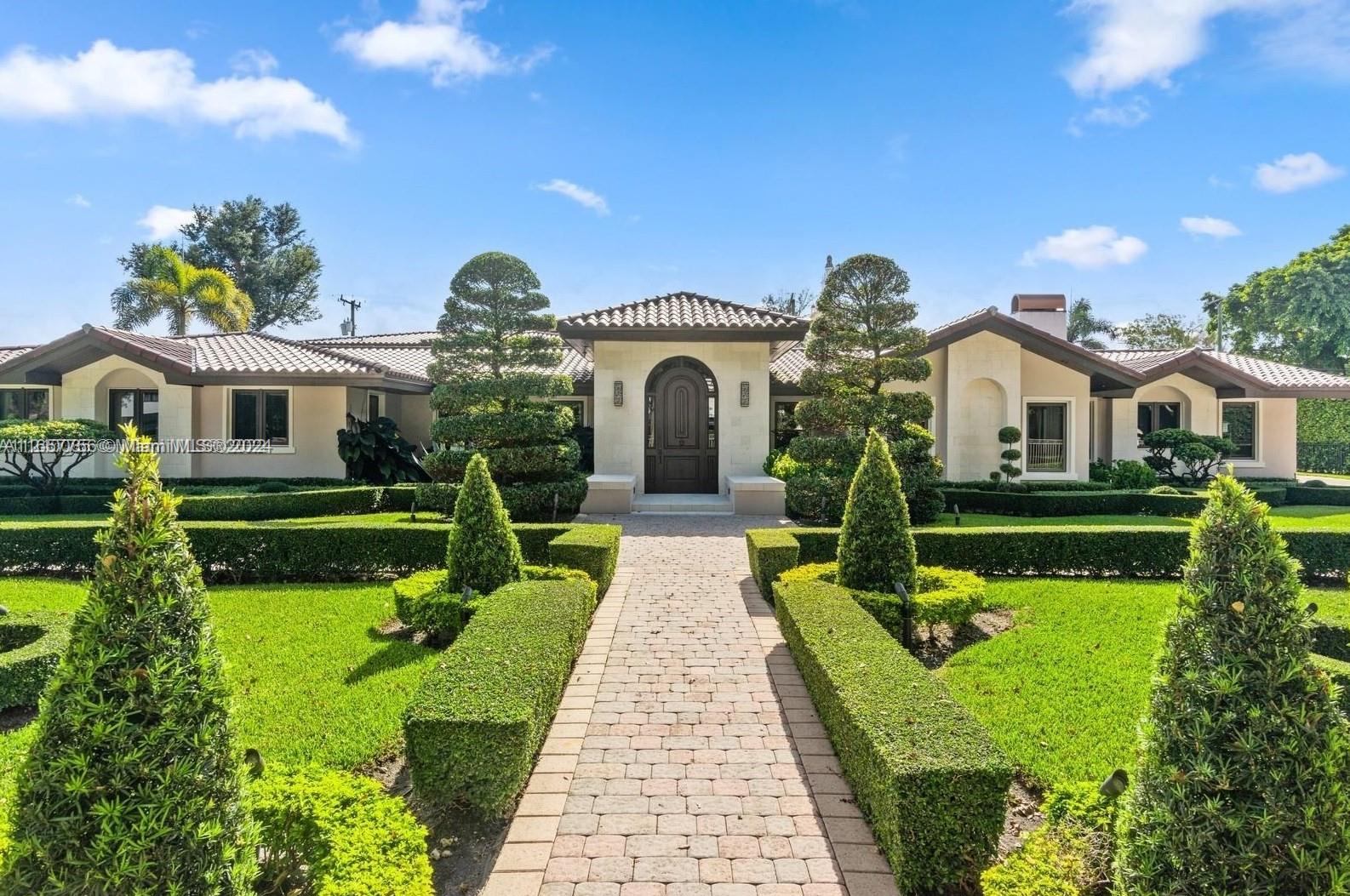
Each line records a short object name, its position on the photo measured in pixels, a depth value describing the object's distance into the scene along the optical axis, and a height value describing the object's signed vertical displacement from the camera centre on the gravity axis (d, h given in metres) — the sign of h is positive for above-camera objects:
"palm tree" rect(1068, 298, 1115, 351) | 56.34 +11.29
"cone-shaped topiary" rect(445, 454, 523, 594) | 6.55 -0.99
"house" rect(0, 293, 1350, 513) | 15.28 +1.42
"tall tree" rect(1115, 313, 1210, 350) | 47.97 +9.05
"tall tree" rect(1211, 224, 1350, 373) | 30.84 +7.20
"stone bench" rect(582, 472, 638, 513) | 13.77 -1.03
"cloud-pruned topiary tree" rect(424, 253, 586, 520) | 12.57 +1.17
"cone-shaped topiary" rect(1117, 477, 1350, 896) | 1.94 -0.94
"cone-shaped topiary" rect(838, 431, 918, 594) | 6.71 -0.95
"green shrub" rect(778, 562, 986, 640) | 6.25 -1.56
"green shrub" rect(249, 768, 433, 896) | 2.51 -1.66
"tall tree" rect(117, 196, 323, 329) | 39.53 +12.16
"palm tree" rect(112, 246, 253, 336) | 27.52 +6.61
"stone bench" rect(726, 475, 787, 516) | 13.38 -1.06
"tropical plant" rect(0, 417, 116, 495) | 13.62 +0.00
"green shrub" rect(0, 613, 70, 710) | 4.78 -1.68
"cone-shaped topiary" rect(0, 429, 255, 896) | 1.92 -0.94
